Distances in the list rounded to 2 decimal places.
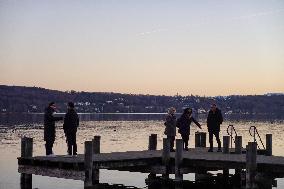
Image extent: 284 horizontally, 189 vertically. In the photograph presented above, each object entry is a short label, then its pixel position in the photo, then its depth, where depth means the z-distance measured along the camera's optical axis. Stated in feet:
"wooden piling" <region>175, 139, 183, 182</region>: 61.46
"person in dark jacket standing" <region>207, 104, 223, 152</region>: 71.56
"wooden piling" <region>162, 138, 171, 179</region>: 63.10
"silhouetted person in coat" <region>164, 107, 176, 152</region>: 71.56
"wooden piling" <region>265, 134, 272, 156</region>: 74.54
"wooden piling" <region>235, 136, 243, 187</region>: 71.97
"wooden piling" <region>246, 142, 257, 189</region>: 55.88
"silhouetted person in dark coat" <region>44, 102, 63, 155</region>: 64.64
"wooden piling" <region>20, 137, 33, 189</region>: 62.44
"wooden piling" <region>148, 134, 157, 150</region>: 80.74
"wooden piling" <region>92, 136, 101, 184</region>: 69.95
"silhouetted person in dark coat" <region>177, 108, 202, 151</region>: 73.20
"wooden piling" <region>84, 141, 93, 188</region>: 55.57
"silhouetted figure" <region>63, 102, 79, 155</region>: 66.08
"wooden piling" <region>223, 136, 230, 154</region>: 72.37
